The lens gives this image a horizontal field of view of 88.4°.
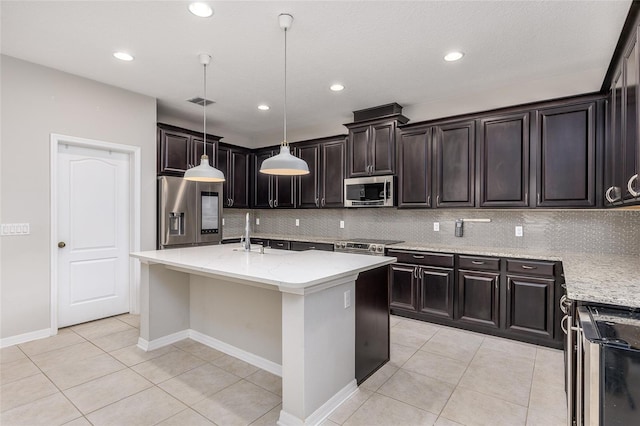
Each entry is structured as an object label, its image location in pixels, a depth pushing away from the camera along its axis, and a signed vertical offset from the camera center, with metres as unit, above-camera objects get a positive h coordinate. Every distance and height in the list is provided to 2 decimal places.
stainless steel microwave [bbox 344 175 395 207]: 4.32 +0.28
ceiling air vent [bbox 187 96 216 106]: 4.30 +1.47
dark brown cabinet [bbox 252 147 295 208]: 5.57 +0.42
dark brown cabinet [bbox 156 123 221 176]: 4.45 +0.88
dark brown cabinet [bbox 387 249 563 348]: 3.17 -0.88
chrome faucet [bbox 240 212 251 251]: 3.25 -0.31
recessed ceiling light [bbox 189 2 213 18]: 2.32 +1.46
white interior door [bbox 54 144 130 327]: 3.67 -0.27
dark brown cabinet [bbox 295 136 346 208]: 4.95 +0.58
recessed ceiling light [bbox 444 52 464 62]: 3.01 +1.45
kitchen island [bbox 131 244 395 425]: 1.99 -0.80
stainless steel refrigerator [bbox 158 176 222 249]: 4.33 -0.01
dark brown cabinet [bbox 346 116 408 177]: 4.35 +0.88
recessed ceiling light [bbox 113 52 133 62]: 3.04 +1.46
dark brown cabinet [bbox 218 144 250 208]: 5.55 +0.66
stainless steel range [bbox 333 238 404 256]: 4.20 -0.45
